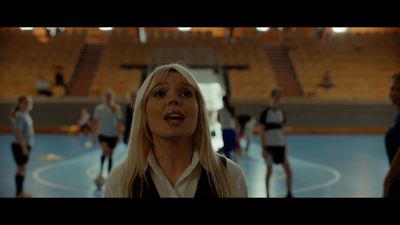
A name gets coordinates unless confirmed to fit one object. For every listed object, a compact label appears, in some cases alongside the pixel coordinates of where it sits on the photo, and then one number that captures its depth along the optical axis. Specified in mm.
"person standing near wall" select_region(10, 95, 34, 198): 6449
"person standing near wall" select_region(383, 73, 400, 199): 2691
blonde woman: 1767
